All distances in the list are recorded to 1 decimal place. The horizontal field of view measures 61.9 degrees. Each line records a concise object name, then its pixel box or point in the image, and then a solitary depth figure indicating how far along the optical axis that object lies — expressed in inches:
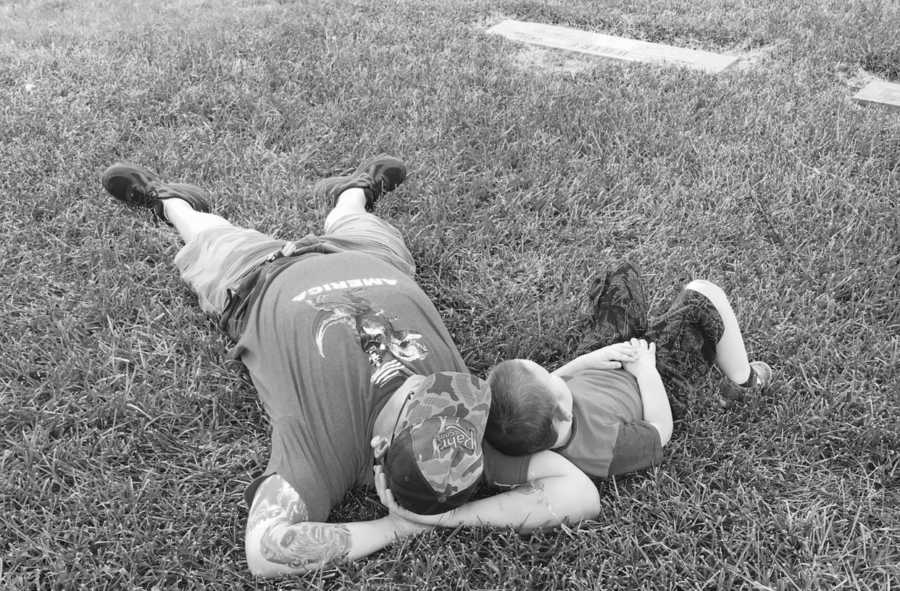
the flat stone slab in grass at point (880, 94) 175.3
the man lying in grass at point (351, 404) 78.3
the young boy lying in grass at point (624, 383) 85.4
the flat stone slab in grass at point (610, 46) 200.7
